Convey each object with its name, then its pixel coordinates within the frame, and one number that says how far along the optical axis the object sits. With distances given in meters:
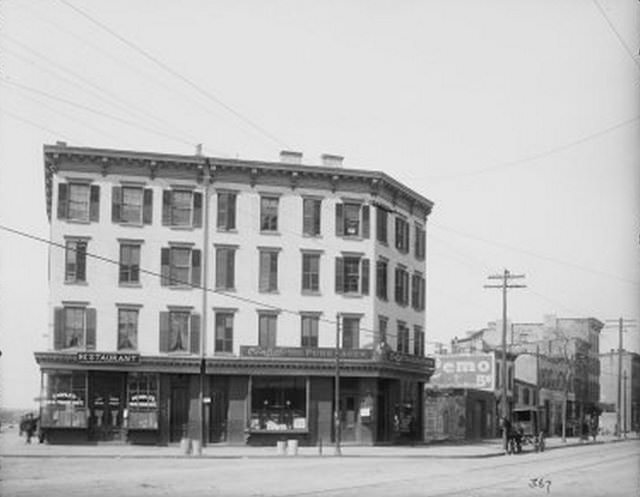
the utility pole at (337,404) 46.49
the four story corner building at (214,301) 52.38
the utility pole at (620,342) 78.46
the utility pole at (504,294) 54.33
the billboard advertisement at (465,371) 79.00
